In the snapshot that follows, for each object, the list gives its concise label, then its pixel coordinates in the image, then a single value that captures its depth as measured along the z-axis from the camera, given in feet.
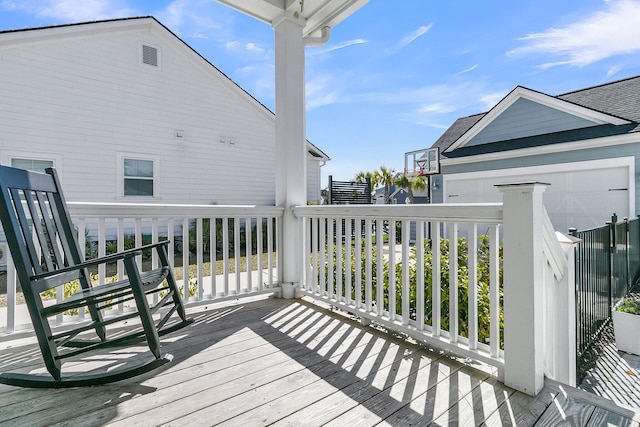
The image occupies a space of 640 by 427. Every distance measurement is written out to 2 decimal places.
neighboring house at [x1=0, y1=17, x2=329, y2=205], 17.83
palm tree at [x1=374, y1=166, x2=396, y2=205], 48.73
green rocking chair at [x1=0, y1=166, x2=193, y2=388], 4.75
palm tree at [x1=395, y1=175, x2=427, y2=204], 39.88
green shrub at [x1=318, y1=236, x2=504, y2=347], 7.07
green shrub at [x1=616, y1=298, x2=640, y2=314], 10.26
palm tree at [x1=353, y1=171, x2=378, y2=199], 50.99
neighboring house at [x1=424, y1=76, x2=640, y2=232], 17.85
